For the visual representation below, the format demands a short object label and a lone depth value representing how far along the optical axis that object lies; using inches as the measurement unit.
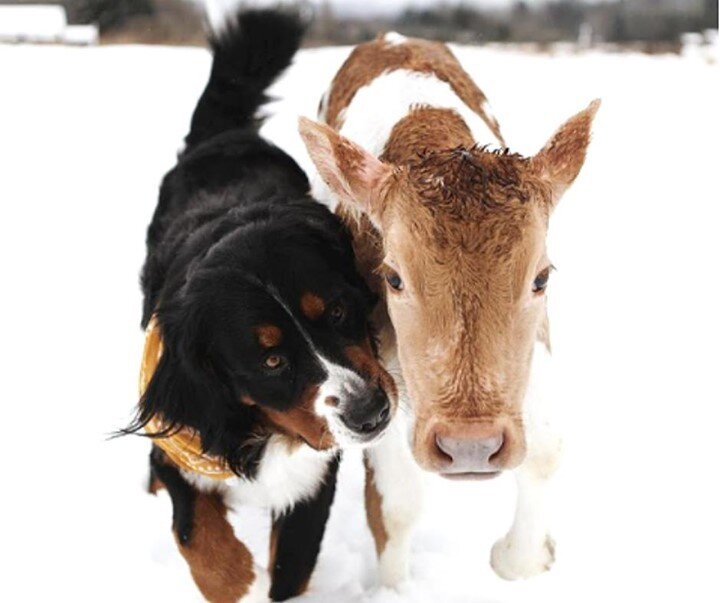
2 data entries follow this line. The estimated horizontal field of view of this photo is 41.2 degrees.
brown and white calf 100.1
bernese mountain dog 114.7
